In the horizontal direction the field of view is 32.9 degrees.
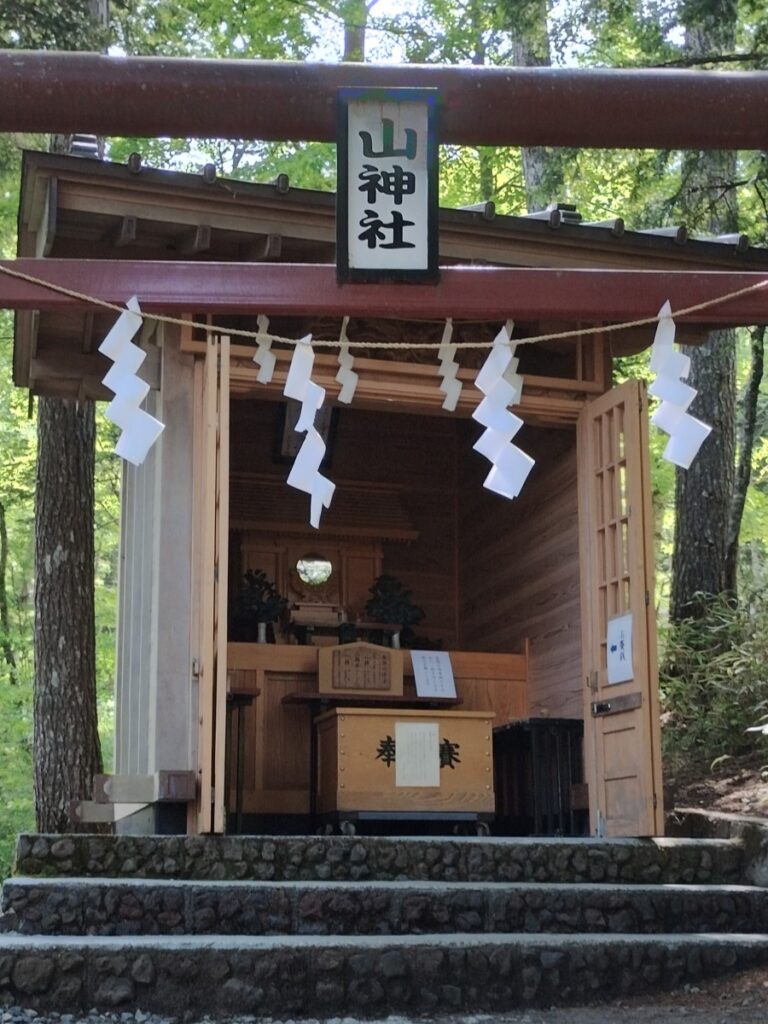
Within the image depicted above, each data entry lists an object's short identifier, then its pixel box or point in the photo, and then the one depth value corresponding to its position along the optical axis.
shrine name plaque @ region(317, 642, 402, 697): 7.87
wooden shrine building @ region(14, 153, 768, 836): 6.35
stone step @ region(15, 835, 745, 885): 5.54
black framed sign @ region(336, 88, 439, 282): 4.06
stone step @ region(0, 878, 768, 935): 5.16
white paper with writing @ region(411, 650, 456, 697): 8.08
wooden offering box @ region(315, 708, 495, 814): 7.19
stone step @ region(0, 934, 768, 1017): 4.68
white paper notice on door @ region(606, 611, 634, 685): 6.61
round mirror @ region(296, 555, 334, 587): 9.27
